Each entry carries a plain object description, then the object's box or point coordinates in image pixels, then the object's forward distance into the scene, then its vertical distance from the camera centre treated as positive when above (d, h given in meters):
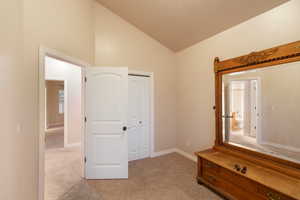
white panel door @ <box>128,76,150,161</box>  3.42 -0.42
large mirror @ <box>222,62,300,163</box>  1.74 -0.14
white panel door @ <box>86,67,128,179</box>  2.62 -0.52
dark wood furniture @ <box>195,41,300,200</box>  1.51 -0.89
